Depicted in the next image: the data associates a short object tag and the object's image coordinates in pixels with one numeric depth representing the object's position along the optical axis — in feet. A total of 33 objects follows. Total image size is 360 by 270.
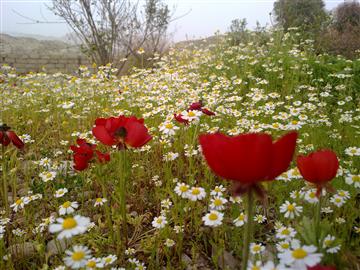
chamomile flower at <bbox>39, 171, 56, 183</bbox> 1.67
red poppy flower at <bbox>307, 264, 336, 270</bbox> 0.70
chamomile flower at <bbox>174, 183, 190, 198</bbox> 1.38
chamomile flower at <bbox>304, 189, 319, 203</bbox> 1.21
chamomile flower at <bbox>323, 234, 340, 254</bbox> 0.94
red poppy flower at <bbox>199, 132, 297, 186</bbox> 0.67
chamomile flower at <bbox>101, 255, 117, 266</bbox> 1.10
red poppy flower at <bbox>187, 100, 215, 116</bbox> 1.78
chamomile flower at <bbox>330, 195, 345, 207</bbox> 1.27
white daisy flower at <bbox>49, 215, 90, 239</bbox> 0.88
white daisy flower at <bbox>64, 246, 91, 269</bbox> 0.90
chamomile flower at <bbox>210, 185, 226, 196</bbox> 1.50
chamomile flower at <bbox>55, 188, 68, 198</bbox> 1.56
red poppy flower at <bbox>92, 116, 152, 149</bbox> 1.23
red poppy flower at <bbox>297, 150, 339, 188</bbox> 0.92
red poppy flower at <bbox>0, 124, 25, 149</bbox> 1.50
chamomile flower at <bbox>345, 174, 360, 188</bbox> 1.36
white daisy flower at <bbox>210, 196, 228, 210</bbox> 1.33
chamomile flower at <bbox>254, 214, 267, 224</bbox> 1.44
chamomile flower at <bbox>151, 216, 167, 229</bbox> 1.36
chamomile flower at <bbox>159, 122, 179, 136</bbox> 1.88
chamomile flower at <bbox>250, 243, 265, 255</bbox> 1.11
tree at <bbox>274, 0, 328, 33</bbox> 25.40
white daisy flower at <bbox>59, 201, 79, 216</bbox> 1.33
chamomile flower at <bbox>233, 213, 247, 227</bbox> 1.20
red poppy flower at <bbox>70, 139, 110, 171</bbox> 1.39
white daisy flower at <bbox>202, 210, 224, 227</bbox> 1.16
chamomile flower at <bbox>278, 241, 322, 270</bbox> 0.76
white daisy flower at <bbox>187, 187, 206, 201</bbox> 1.34
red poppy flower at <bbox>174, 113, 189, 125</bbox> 1.72
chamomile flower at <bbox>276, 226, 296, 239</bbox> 1.12
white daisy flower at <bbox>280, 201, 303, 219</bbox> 1.26
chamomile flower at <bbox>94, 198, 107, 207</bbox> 1.49
